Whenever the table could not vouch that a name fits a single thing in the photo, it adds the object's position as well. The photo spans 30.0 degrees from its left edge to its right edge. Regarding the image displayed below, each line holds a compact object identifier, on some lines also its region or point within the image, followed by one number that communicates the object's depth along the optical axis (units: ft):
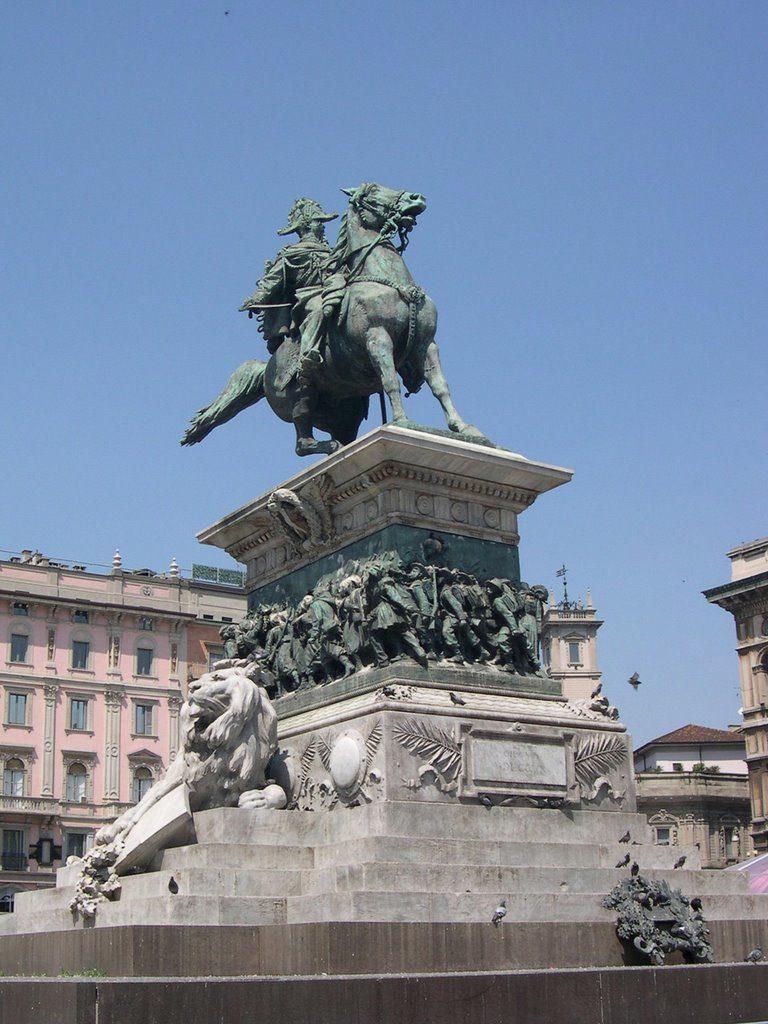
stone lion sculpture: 47.78
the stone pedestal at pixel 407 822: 40.27
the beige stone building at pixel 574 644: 342.23
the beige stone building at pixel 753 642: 206.18
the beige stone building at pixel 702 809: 234.38
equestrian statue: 56.95
